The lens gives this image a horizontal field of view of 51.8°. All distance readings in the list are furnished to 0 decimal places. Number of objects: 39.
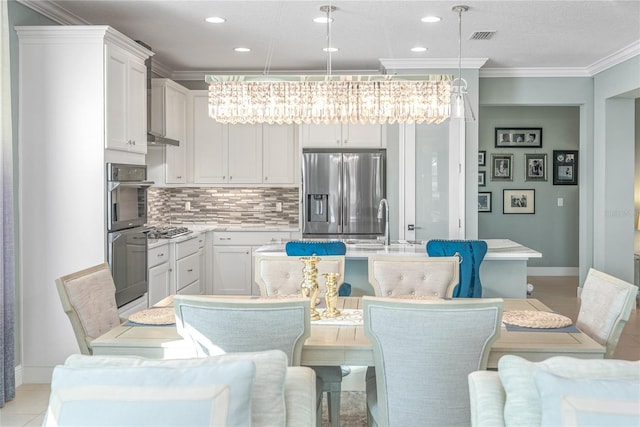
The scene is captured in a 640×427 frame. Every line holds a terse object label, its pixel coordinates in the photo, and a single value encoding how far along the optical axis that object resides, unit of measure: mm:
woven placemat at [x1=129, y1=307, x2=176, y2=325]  3002
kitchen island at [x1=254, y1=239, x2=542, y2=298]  4703
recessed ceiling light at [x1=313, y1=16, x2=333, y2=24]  4844
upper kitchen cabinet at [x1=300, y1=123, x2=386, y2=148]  7027
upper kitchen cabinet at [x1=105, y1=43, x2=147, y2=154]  4418
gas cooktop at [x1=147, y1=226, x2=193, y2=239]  5848
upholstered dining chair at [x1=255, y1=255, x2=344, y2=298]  3760
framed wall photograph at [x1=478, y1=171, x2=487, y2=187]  9352
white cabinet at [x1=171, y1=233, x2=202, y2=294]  6020
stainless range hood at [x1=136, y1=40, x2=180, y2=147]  5566
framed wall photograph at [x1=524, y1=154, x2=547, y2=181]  9312
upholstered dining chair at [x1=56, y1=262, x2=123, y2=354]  2994
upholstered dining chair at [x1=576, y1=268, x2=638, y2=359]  2779
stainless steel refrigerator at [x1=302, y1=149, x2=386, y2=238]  6895
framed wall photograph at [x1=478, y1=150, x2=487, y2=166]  9312
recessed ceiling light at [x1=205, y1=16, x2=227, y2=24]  4891
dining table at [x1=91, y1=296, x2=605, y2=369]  2572
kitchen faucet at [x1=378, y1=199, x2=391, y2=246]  5047
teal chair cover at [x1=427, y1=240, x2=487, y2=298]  4395
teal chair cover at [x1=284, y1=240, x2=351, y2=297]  4316
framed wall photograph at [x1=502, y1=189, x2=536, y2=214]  9367
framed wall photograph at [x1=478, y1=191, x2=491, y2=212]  9367
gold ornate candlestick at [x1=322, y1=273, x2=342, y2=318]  3115
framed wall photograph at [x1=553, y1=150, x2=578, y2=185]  9312
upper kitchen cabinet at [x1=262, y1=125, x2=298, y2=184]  7215
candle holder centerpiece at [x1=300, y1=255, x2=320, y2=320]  3096
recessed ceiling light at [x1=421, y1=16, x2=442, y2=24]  4848
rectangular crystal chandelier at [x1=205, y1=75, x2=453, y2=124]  4031
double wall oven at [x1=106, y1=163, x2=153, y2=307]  4426
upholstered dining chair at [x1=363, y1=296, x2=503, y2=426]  2309
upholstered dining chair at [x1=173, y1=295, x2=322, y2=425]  2377
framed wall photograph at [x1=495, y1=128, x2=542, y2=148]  9281
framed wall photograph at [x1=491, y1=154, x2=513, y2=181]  9312
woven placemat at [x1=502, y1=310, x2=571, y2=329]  2898
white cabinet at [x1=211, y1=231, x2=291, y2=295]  7098
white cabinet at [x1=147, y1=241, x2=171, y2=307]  5340
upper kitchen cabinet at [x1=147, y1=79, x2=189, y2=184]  6453
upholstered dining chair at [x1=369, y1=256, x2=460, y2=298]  3604
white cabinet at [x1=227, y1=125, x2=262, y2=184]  7238
